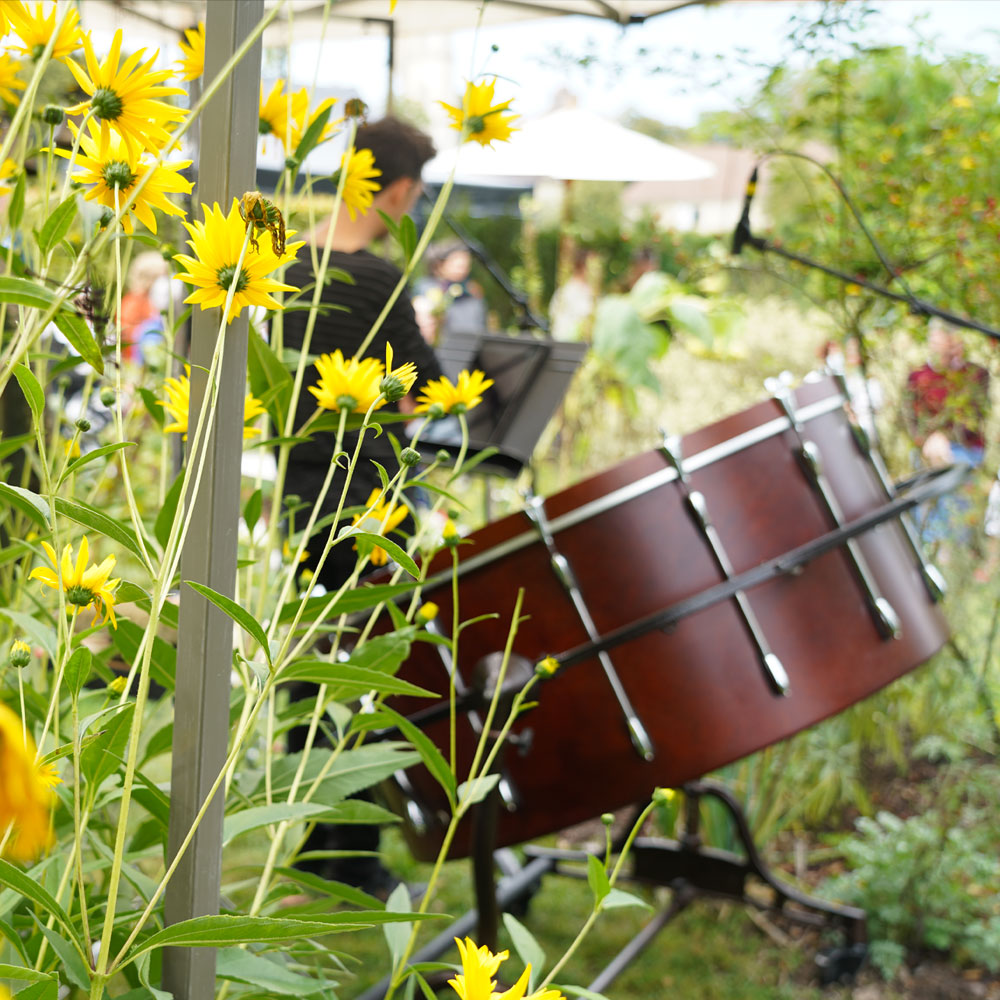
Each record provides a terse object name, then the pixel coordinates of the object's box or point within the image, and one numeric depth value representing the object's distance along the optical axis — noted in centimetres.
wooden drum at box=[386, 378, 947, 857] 163
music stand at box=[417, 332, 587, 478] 293
